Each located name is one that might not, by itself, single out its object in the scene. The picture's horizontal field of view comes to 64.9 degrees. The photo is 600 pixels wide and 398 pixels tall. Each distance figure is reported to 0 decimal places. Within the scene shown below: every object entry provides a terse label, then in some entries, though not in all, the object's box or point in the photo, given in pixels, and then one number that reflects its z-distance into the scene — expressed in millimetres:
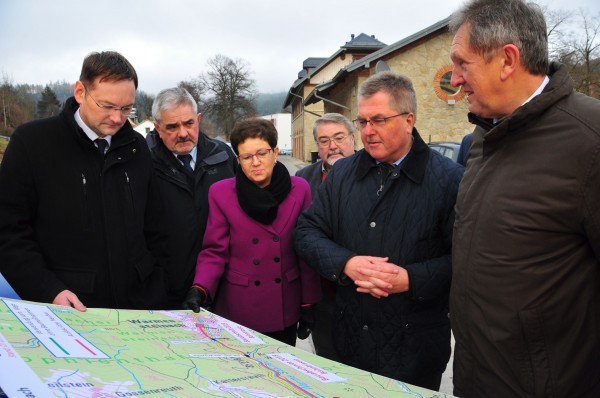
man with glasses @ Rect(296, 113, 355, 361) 4012
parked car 9944
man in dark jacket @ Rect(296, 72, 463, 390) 2152
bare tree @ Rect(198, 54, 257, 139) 54250
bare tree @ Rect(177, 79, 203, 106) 56188
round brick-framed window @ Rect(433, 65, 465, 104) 17172
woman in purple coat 2588
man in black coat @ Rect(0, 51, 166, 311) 2172
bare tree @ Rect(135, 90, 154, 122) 76500
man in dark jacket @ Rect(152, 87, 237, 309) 3197
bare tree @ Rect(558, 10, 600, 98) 23562
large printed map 1121
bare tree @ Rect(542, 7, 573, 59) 28234
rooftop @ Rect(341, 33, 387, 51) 28016
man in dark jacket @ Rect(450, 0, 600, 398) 1511
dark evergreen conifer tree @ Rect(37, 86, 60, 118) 75250
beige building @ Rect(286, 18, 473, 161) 17188
